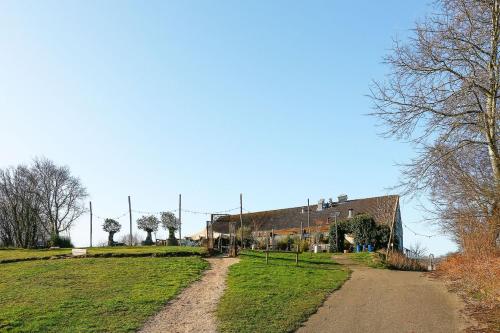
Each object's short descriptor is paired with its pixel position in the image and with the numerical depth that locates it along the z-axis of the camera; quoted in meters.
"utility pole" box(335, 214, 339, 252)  37.84
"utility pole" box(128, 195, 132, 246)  47.31
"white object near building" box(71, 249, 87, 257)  30.61
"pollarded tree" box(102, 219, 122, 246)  49.97
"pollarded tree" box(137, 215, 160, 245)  49.31
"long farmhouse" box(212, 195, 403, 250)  47.94
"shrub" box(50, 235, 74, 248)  47.54
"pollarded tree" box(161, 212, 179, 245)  48.67
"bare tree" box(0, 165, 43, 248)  63.25
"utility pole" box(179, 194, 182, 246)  43.19
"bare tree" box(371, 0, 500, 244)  11.58
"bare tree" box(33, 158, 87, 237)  62.38
